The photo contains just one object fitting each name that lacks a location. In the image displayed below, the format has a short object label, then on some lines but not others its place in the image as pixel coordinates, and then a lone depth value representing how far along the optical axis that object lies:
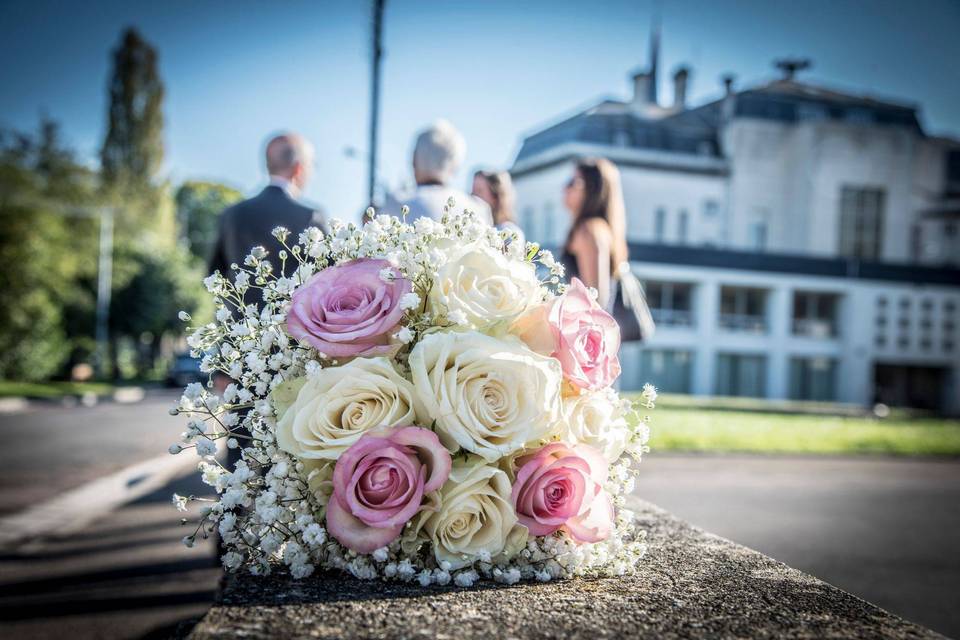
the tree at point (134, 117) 64.75
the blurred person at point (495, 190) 5.53
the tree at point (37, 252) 30.66
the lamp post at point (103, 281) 41.50
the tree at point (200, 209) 80.38
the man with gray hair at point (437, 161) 4.41
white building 43.78
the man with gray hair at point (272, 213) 4.65
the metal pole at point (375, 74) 14.54
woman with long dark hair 5.02
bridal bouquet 1.68
